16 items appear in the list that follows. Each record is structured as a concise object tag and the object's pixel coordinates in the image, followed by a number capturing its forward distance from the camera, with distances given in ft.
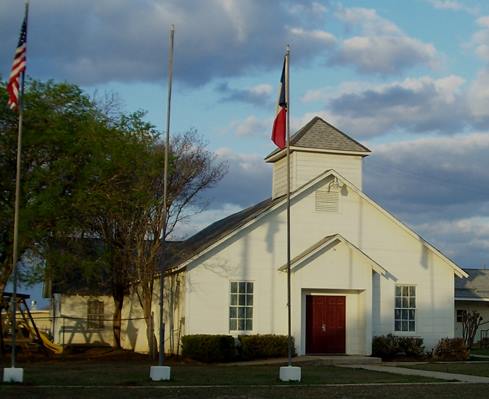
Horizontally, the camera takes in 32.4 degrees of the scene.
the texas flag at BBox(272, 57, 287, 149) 69.56
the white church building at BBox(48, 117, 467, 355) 99.66
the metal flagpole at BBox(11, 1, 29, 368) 62.34
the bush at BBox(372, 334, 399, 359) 102.22
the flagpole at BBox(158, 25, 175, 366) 66.07
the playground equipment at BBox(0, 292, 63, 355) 100.81
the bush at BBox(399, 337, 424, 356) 103.45
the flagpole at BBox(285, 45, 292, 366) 69.10
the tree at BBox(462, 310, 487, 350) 128.30
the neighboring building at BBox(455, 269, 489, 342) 146.41
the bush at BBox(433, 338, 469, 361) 104.17
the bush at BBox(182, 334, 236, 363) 92.99
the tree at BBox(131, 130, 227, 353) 103.35
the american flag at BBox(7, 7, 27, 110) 64.44
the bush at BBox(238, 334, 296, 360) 95.40
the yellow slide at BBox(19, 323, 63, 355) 104.99
